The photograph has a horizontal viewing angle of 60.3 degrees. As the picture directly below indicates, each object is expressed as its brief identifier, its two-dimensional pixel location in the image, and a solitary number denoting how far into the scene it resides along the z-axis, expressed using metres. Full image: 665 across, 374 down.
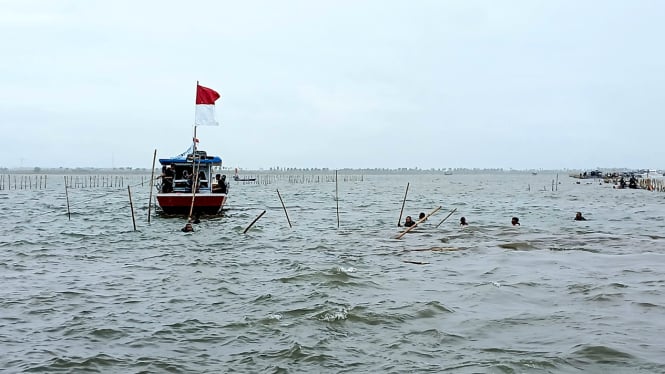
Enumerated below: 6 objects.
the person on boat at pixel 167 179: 29.33
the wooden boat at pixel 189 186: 27.89
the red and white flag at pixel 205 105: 24.86
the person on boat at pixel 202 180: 30.27
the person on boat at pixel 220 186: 29.73
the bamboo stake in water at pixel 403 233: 21.52
